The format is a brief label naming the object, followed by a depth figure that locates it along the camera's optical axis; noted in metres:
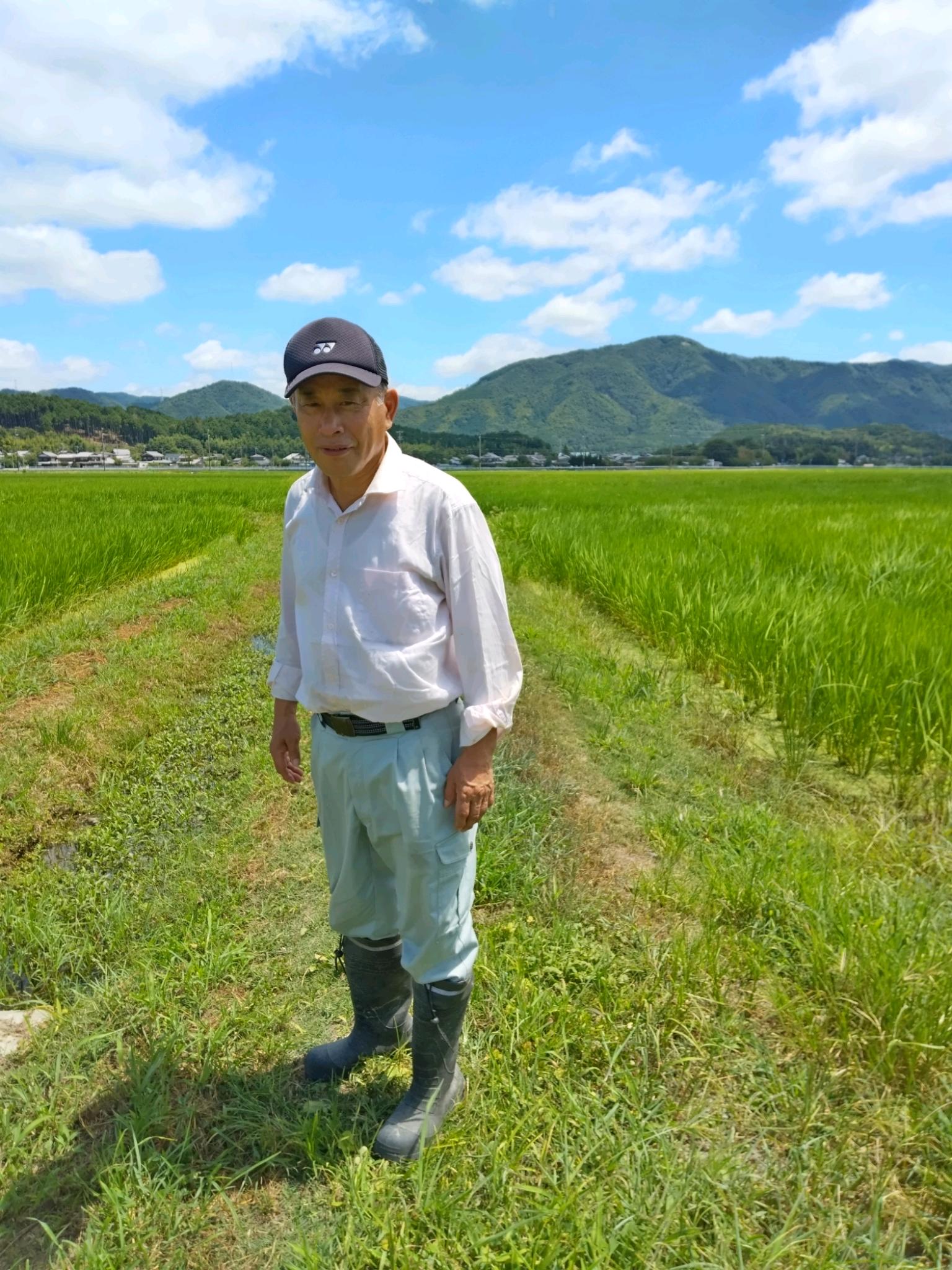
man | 1.46
